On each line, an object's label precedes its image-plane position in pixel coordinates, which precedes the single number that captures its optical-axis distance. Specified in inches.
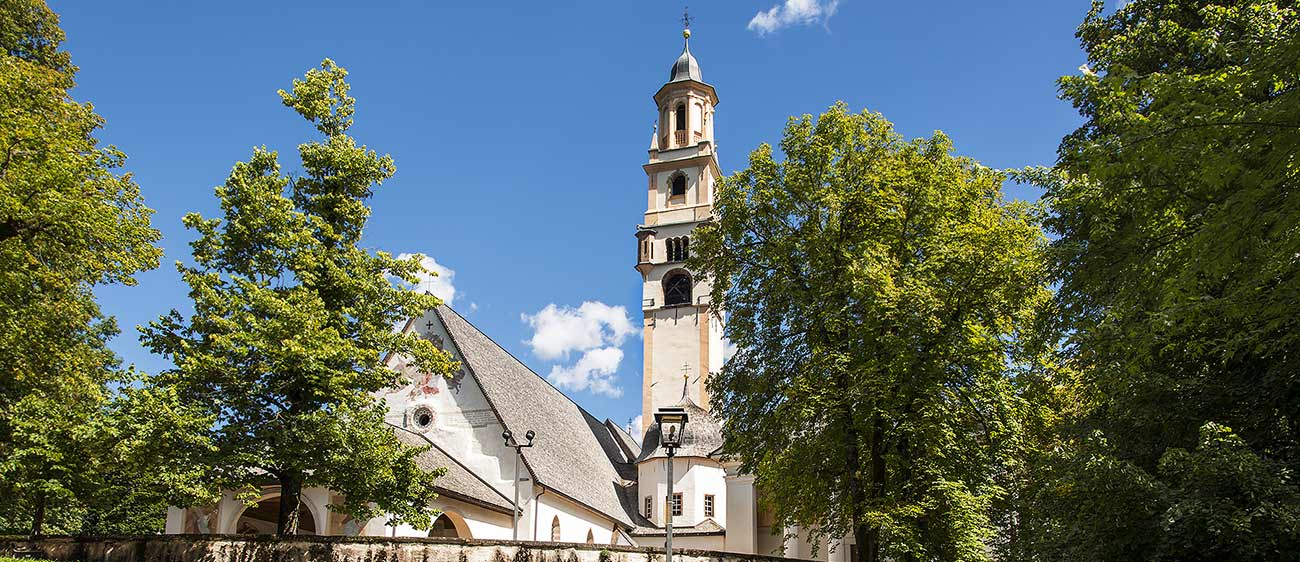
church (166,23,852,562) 1144.2
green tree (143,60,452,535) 681.0
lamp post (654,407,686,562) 610.4
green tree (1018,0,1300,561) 344.8
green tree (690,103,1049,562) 707.4
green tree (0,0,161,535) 746.2
